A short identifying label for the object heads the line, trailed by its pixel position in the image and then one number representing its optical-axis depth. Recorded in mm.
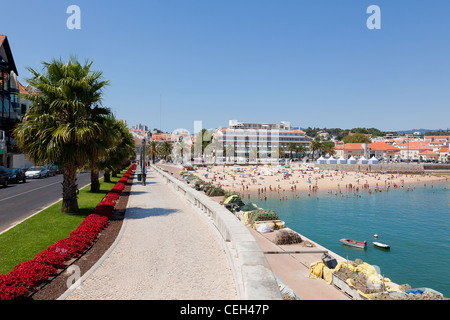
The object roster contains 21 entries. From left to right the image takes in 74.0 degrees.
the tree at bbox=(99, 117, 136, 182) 32353
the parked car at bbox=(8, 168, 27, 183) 35925
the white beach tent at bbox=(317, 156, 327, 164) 107831
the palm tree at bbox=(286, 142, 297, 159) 149750
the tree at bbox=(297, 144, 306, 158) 152625
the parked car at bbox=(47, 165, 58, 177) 48631
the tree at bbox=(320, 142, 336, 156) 153425
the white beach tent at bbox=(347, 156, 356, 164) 108050
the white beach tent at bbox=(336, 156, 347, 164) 108188
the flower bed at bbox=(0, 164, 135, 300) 6691
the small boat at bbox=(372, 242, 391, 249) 24312
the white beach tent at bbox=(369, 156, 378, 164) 108319
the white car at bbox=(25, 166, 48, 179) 44188
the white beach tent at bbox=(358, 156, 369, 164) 107575
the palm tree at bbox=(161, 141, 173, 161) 131475
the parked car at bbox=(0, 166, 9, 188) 32219
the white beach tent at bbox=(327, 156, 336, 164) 107019
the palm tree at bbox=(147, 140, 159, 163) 114688
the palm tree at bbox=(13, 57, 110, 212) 15312
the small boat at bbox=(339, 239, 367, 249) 24156
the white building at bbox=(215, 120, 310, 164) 155162
